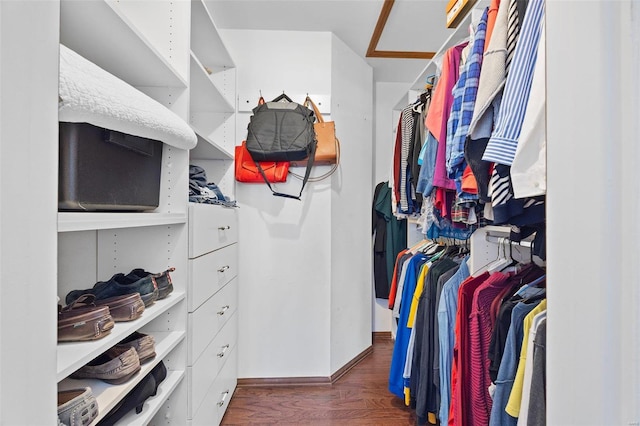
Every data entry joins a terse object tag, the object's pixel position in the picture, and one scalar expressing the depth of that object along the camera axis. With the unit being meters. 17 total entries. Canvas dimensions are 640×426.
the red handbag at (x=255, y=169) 1.91
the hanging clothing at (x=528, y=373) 0.80
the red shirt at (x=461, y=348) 1.16
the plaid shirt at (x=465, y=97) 0.96
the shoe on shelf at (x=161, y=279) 1.05
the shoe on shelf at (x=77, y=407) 0.64
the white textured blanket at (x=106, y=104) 0.56
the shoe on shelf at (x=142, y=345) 0.92
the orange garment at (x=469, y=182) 0.96
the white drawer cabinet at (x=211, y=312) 1.20
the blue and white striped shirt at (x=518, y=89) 0.72
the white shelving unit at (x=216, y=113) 1.67
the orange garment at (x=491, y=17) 0.91
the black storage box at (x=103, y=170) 0.68
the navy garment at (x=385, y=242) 2.58
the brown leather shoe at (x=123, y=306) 0.86
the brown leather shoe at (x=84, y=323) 0.72
